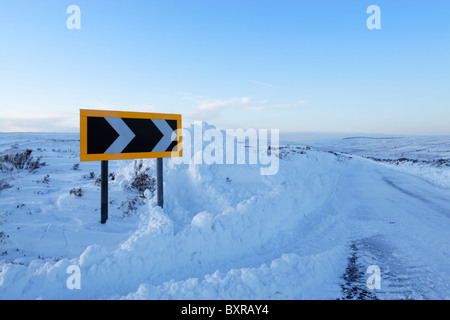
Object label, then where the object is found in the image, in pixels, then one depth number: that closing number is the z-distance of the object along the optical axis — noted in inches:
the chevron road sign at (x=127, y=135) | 209.4
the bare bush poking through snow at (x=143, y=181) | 314.9
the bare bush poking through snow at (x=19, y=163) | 407.8
